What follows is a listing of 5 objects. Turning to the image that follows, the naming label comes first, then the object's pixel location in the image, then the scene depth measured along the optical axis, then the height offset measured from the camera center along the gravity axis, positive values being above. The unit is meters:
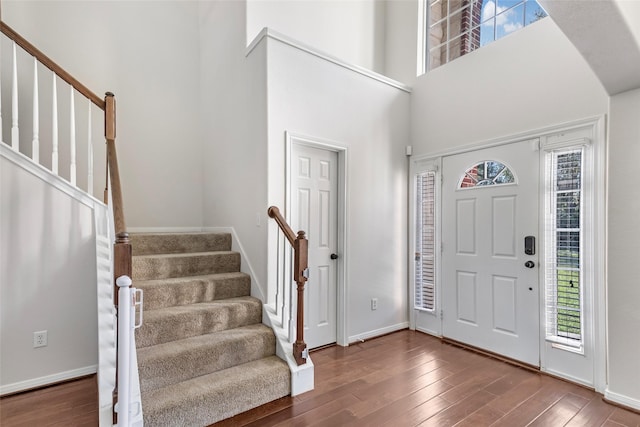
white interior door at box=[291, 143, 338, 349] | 3.29 -0.11
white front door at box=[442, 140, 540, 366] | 3.08 -0.37
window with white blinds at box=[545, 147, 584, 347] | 2.79 -0.28
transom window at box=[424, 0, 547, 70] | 3.39 +2.15
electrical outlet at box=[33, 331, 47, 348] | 2.58 -0.98
